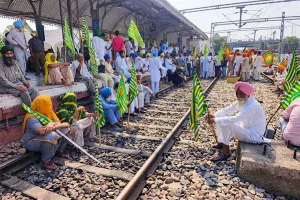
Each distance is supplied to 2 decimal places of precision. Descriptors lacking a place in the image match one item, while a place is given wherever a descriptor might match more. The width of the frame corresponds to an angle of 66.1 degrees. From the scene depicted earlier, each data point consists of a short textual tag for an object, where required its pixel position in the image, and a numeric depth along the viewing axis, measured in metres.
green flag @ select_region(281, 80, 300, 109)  4.29
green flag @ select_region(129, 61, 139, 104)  5.69
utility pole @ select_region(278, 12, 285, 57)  24.65
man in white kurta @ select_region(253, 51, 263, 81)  15.16
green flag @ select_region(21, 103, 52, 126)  3.62
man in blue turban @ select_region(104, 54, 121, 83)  7.91
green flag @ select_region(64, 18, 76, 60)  5.82
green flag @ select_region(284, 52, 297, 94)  5.18
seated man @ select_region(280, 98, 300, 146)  3.38
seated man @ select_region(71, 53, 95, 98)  6.64
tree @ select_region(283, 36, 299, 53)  61.18
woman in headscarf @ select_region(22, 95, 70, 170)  3.58
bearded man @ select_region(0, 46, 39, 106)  4.64
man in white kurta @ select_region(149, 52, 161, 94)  10.26
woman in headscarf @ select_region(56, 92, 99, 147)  4.25
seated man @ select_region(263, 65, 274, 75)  18.25
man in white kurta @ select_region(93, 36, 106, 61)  8.58
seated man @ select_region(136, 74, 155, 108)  7.21
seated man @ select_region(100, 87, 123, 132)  5.43
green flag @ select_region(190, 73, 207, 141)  4.28
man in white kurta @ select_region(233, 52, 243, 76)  15.14
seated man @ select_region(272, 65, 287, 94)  9.56
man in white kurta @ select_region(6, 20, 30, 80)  6.67
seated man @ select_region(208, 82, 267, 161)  3.63
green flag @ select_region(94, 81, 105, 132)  4.65
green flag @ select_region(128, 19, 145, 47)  7.33
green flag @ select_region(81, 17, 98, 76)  5.59
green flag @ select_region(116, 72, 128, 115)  5.34
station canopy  11.02
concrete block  2.95
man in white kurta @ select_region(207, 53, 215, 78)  16.77
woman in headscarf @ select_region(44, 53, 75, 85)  6.06
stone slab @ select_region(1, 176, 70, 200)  2.87
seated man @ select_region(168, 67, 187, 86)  12.22
